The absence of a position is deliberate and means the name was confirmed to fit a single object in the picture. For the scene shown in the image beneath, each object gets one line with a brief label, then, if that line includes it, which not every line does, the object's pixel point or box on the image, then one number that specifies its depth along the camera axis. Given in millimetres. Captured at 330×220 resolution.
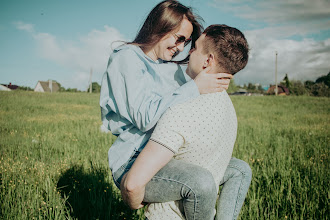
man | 1132
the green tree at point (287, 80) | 52044
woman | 1195
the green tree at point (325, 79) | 45400
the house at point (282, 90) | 56088
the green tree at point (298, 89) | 38509
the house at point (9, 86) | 38681
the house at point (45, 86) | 60806
